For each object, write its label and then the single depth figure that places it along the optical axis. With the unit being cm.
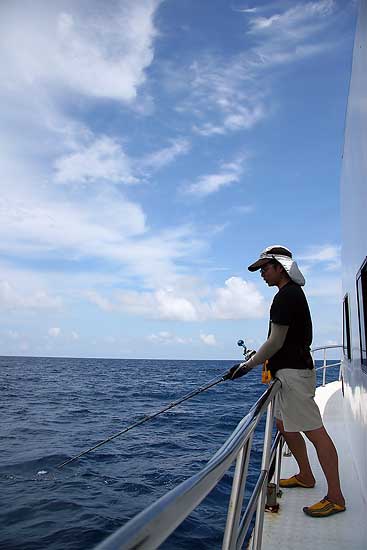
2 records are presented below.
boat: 68
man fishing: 283
